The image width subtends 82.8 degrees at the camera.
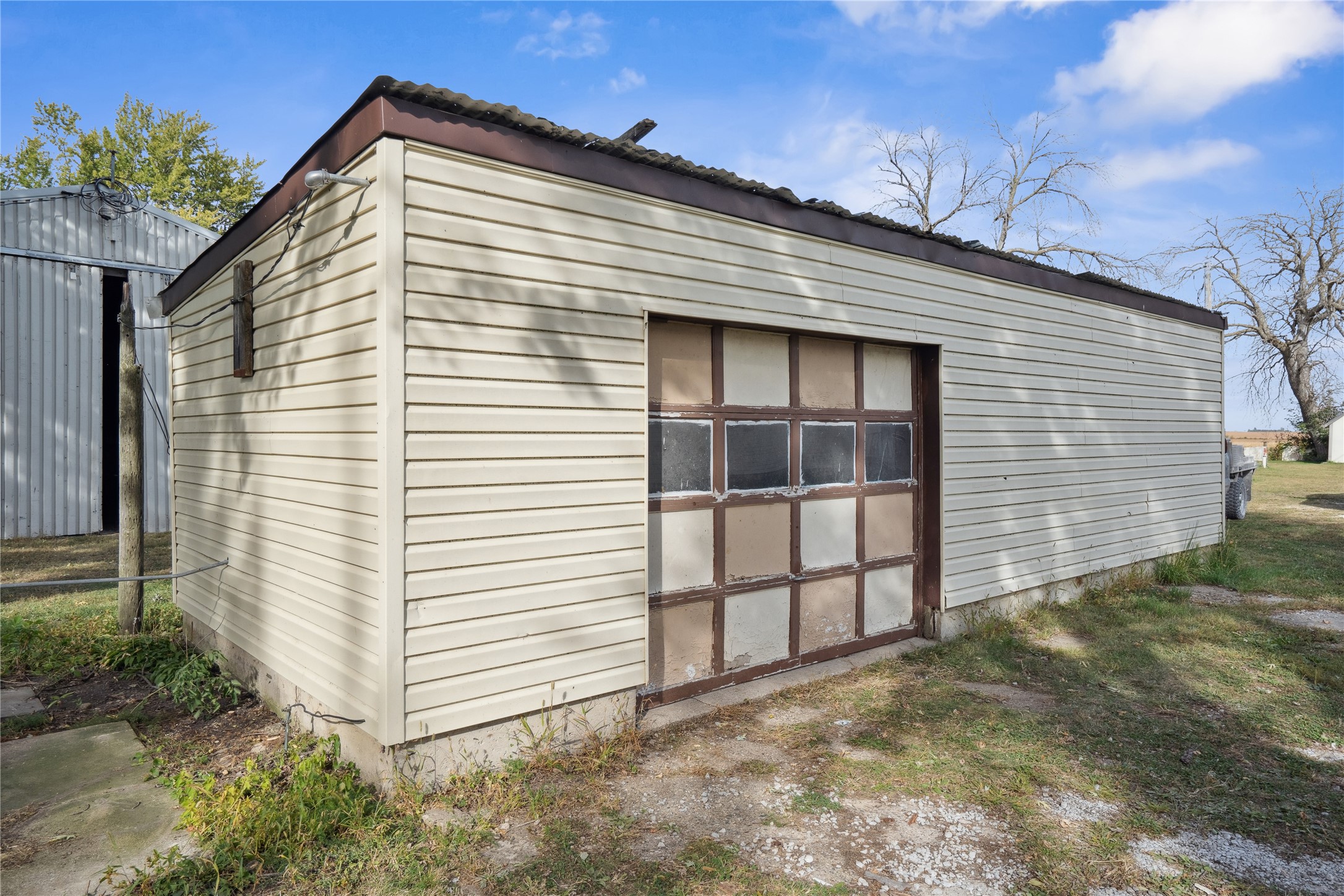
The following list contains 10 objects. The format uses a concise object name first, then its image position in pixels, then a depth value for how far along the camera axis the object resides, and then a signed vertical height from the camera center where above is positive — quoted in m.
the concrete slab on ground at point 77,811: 3.01 -1.67
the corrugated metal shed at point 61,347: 11.34 +1.55
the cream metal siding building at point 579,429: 3.45 +0.10
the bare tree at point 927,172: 22.56 +8.26
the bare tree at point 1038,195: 21.53 +7.11
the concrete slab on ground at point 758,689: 4.42 -1.58
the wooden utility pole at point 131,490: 6.14 -0.36
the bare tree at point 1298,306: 27.44 +5.09
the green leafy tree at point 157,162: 26.36 +10.43
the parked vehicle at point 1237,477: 14.12 -0.67
